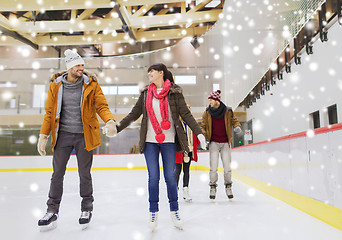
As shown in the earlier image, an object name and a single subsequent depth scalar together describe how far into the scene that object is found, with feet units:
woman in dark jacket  6.17
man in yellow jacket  6.28
